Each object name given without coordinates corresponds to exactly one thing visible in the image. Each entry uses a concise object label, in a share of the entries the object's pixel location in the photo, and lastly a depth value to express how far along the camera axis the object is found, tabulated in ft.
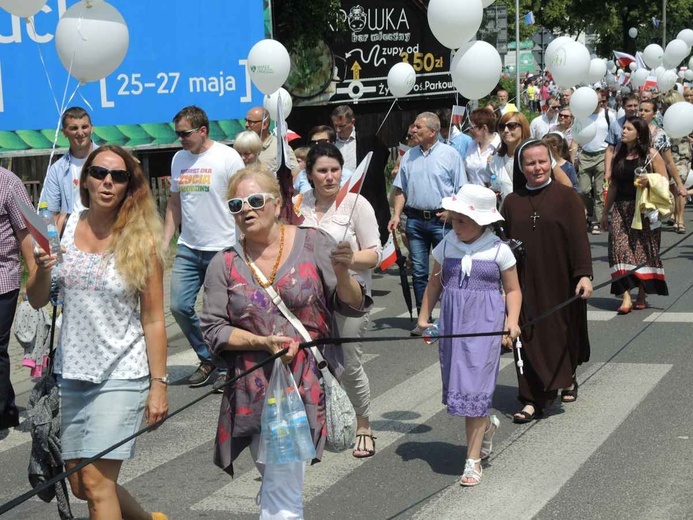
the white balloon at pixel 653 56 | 81.51
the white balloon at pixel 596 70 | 53.98
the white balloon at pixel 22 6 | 23.71
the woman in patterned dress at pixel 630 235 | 36.09
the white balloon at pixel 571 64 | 43.21
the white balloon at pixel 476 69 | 34.58
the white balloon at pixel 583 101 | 48.16
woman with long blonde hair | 14.92
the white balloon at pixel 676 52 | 80.07
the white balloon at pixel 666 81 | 72.95
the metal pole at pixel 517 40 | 87.91
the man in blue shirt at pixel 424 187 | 33.47
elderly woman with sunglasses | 14.84
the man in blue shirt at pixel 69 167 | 27.14
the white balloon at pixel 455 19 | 34.04
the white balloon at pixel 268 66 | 39.63
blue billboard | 47.91
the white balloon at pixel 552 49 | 45.12
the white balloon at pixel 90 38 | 24.06
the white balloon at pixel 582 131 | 52.24
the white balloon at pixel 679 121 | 44.62
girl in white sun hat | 20.04
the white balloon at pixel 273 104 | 42.33
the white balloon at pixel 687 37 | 87.71
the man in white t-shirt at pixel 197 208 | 27.89
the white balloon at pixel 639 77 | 83.15
